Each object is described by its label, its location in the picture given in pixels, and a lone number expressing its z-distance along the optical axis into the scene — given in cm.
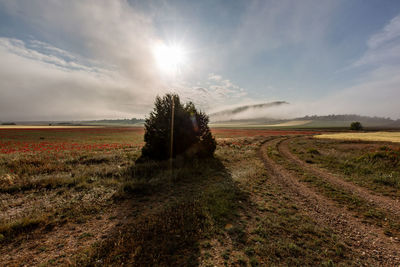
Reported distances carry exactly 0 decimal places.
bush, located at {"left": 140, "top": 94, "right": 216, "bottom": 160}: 1398
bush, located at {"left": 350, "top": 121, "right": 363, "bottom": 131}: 8863
